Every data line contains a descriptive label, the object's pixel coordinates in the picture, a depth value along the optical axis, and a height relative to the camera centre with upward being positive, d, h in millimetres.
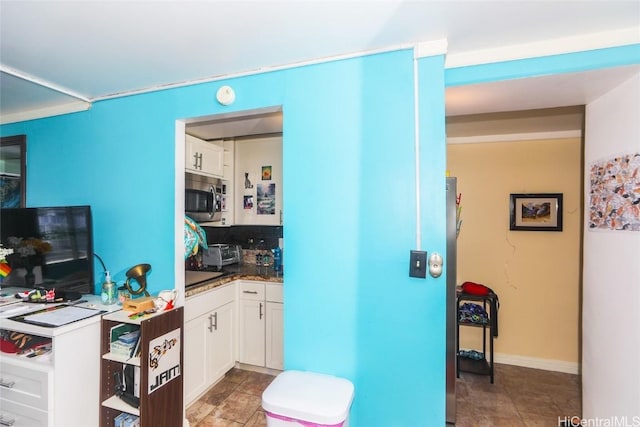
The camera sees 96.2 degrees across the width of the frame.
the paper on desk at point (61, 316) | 1593 -622
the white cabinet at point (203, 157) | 2510 +507
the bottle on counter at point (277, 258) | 2969 -482
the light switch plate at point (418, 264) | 1459 -261
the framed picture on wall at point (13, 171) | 2447 +331
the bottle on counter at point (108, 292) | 1886 -543
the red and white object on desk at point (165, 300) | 1772 -559
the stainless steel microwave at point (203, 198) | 2408 +114
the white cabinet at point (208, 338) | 2131 -1040
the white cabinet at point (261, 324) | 2543 -1018
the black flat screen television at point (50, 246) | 1899 -254
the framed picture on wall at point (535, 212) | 2820 +23
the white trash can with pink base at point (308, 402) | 1280 -890
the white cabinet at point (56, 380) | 1521 -948
